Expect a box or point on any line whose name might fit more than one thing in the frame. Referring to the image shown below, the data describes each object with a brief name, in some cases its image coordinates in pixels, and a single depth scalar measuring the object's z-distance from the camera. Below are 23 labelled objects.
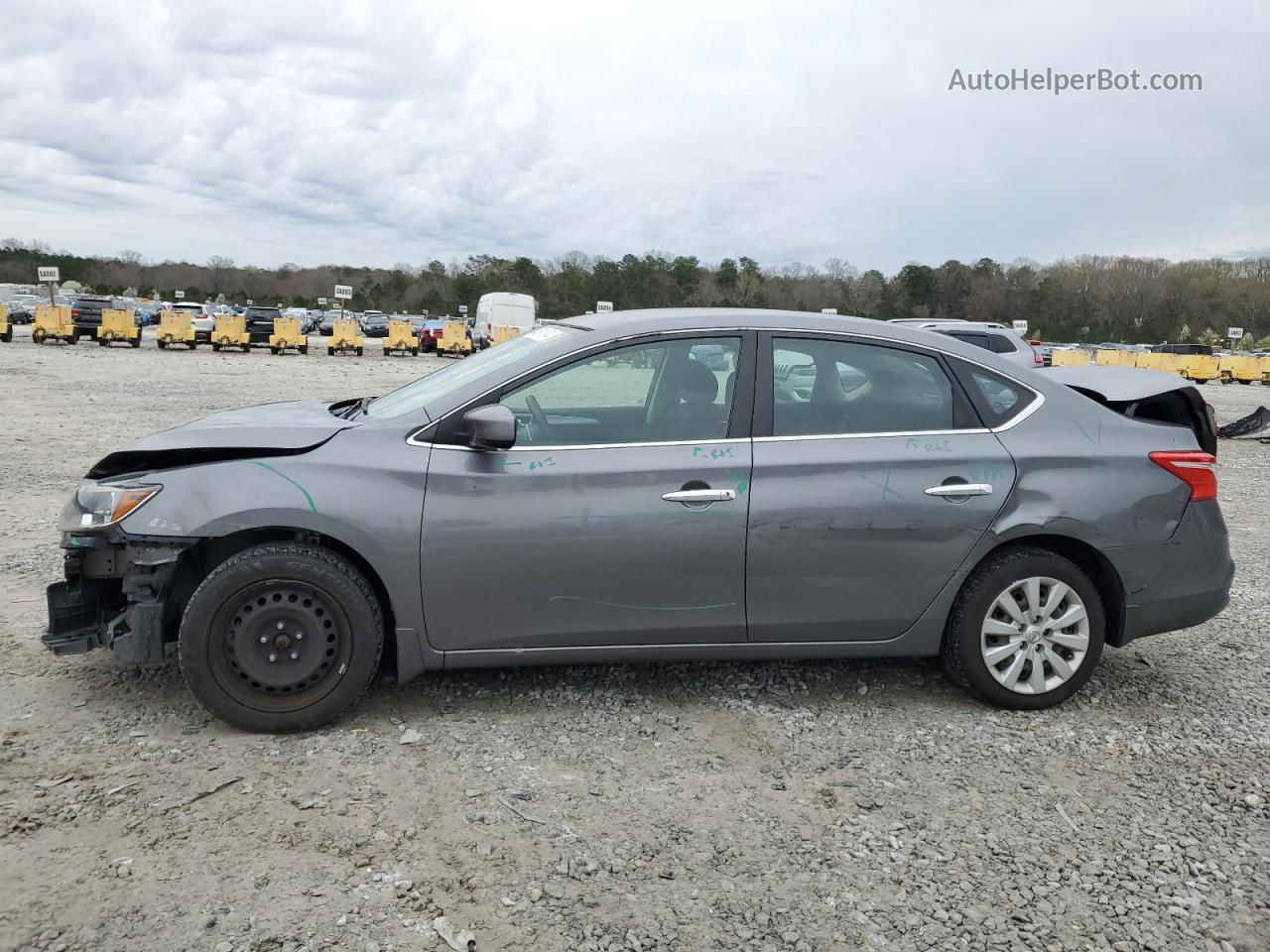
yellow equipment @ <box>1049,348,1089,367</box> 36.88
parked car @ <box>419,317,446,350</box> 40.47
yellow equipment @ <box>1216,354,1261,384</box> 38.94
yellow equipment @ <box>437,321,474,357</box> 39.97
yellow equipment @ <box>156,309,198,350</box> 34.91
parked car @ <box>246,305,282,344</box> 36.16
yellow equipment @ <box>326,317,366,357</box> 36.56
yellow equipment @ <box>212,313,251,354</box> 35.56
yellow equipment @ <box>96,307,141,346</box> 33.41
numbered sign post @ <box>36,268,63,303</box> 34.50
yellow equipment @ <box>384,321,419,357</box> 38.84
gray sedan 3.87
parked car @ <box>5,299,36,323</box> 48.14
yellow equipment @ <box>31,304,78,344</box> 32.78
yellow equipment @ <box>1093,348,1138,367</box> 38.00
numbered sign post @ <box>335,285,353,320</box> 44.68
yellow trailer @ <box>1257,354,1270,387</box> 39.03
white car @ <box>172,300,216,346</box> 36.69
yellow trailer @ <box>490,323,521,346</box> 35.79
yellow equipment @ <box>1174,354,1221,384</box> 36.62
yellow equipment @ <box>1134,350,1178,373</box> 35.94
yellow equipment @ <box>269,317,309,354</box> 36.03
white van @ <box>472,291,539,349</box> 36.94
